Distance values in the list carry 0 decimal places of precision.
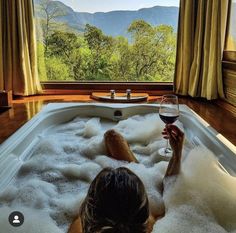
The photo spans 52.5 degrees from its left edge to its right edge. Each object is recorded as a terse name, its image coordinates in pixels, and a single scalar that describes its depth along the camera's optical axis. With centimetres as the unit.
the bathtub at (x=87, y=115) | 126
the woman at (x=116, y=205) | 58
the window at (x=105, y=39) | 282
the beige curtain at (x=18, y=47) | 246
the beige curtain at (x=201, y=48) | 232
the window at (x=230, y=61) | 222
